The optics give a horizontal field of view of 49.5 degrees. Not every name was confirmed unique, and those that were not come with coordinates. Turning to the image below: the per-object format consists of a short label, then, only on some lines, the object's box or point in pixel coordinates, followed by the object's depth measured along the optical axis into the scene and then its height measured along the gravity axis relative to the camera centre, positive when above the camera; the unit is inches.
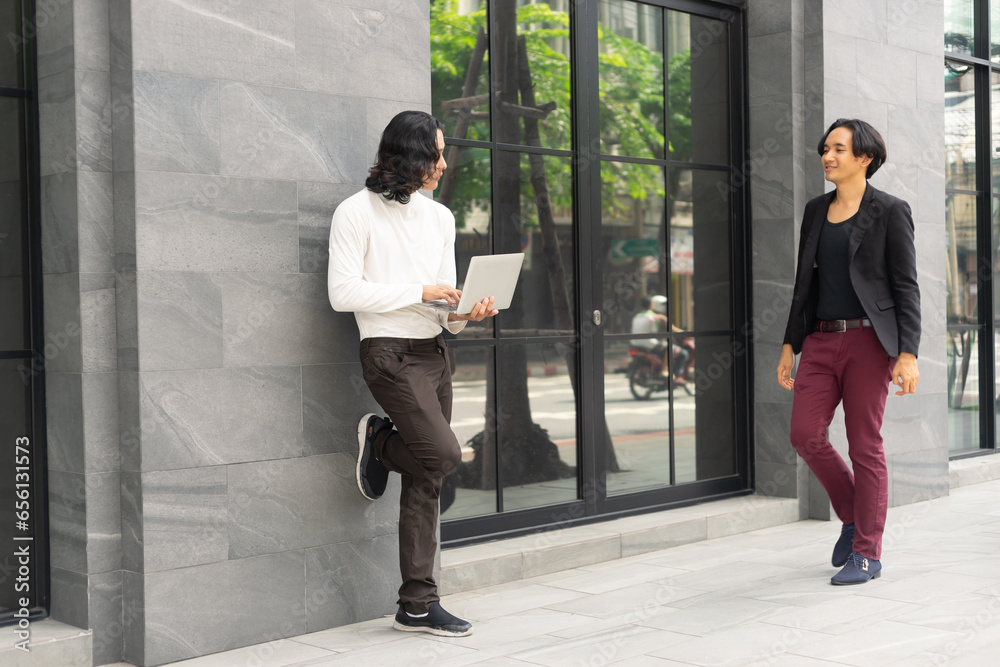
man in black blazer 182.4 -2.3
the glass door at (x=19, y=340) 147.5 -1.7
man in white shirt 153.0 -0.5
